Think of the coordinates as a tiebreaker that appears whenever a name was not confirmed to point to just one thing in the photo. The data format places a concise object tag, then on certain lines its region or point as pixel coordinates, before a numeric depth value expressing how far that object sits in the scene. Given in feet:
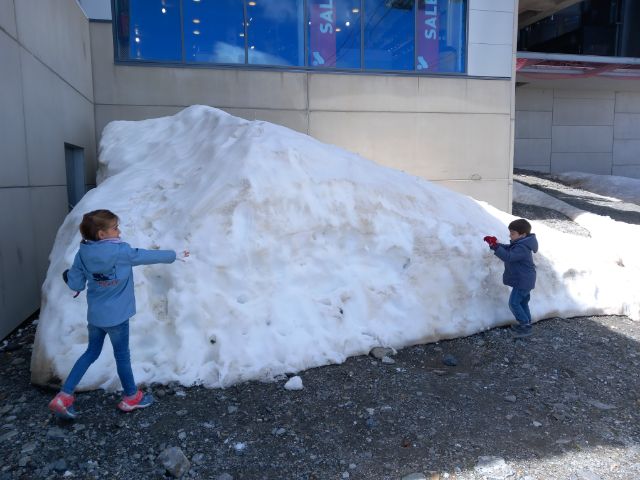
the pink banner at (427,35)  35.29
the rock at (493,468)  10.05
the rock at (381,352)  15.05
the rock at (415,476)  9.95
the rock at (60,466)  9.96
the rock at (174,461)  9.95
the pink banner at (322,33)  33.47
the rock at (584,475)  10.01
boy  16.33
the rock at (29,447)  10.52
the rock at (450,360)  15.11
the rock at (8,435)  10.95
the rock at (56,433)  11.01
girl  11.10
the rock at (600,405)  12.80
